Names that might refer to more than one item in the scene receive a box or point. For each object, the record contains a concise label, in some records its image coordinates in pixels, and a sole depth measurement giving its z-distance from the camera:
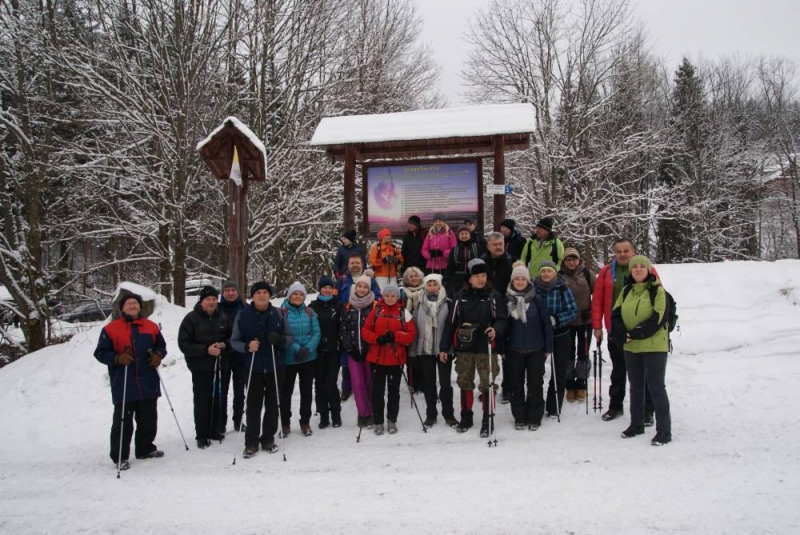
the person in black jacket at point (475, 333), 5.56
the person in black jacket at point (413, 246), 8.04
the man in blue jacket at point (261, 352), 5.43
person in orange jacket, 7.68
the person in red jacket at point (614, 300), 5.80
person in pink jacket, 7.61
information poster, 8.52
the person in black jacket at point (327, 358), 6.07
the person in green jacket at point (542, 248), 6.97
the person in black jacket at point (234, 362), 6.04
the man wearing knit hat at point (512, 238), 7.57
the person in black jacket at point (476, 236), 7.29
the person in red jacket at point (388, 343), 5.71
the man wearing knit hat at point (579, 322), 6.29
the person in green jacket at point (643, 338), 4.99
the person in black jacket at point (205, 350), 5.66
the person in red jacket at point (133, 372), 5.28
